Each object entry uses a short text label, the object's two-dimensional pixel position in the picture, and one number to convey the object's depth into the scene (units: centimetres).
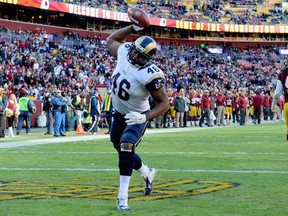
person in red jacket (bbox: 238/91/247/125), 3531
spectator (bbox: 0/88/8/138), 2288
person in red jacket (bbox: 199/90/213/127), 3353
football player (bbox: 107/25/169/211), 784
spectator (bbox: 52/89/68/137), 2367
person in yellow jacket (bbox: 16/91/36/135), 2533
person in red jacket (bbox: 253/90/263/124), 3753
